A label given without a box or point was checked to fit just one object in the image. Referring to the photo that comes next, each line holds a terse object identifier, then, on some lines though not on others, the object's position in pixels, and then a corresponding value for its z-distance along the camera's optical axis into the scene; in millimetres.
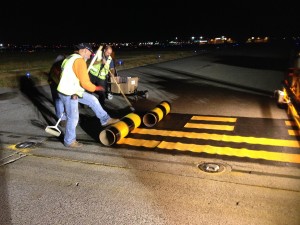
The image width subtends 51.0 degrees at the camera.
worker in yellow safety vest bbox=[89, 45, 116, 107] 8602
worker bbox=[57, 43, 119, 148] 5457
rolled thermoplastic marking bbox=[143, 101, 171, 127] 7246
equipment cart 9695
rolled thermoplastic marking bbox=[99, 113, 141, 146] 5945
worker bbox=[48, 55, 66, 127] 7098
